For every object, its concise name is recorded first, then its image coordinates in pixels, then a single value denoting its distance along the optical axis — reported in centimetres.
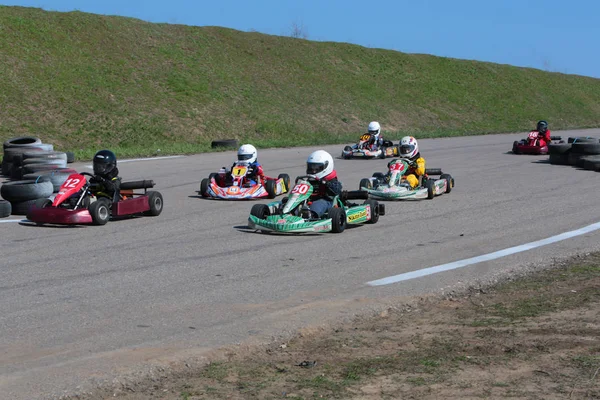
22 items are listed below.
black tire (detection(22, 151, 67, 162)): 1739
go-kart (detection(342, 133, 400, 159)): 2367
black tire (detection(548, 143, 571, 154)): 2161
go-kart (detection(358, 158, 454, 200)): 1445
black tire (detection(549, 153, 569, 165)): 2156
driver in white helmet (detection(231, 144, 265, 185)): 1503
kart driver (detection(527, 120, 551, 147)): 2474
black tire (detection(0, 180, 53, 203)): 1293
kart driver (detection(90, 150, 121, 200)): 1233
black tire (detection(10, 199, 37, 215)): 1296
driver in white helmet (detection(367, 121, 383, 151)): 2381
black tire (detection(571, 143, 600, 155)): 2091
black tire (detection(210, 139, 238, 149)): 2812
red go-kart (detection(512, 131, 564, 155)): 2464
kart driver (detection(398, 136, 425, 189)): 1495
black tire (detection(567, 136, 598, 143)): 2170
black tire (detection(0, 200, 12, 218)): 1280
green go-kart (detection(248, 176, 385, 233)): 1094
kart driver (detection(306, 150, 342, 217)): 1171
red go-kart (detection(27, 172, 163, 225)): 1166
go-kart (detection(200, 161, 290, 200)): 1459
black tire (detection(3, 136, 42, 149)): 2009
